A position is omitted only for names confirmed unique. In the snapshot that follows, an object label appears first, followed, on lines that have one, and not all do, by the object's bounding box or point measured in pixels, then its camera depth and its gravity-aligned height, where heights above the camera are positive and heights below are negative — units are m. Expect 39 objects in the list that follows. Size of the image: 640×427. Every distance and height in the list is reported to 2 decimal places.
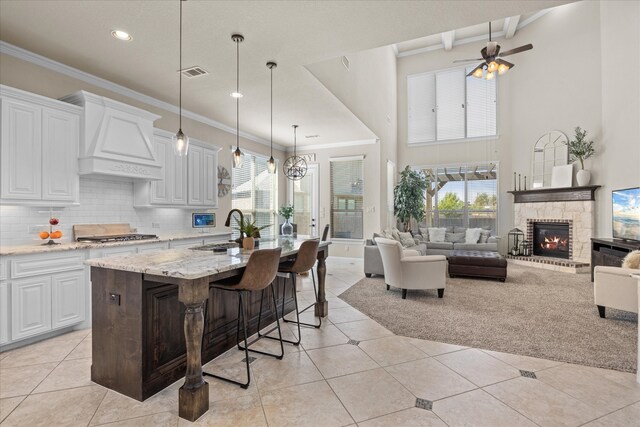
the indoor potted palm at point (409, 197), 8.45 +0.51
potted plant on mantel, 6.58 +1.39
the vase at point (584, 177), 6.64 +0.83
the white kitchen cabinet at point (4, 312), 2.67 -0.86
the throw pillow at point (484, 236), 7.94 -0.55
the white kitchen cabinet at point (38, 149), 2.90 +0.68
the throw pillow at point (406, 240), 6.78 -0.56
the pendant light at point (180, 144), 2.80 +0.67
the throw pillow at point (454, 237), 8.23 -0.60
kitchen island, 1.87 -0.73
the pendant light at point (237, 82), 3.00 +1.76
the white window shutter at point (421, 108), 9.80 +3.52
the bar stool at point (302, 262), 3.03 -0.48
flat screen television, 4.70 +0.03
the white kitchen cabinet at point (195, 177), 5.02 +0.65
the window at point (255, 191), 6.57 +0.56
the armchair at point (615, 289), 3.31 -0.83
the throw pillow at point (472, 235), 7.98 -0.53
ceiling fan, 5.80 +3.04
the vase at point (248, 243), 2.85 -0.26
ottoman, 5.50 -0.94
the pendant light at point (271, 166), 4.23 +0.69
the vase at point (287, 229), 5.18 -0.24
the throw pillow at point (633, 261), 3.65 -0.56
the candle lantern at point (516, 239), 7.86 -0.64
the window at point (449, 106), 9.20 +3.44
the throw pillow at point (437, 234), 8.37 -0.53
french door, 8.30 +0.42
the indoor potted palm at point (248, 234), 2.85 -0.19
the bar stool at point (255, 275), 2.21 -0.45
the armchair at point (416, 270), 4.36 -0.79
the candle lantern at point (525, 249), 7.77 -0.87
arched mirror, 7.32 +1.49
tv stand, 4.60 -0.58
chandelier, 6.11 +0.98
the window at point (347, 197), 7.92 +0.48
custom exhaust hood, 3.47 +0.94
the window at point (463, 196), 8.92 +0.58
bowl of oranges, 3.21 -0.20
